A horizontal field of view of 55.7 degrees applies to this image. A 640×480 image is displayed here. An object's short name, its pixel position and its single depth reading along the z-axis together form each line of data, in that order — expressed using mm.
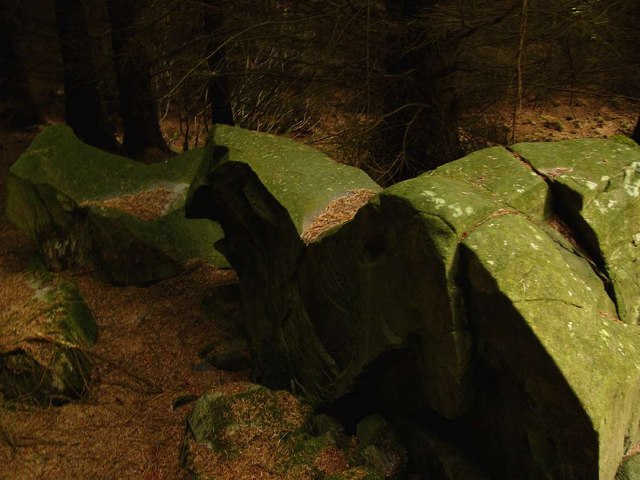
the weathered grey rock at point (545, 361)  2438
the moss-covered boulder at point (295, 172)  4160
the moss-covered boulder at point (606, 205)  3248
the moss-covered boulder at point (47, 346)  4211
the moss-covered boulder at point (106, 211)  6188
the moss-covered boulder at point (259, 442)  3346
